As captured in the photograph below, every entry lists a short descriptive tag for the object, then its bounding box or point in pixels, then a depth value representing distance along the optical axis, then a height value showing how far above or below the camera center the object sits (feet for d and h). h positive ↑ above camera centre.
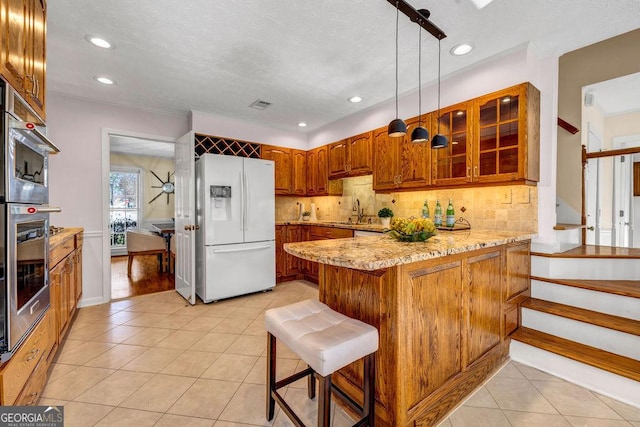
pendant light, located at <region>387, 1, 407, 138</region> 6.98 +2.12
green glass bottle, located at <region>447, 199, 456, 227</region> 9.22 -0.16
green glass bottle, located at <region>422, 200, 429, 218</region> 10.41 +0.02
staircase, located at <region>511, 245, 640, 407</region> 5.97 -2.65
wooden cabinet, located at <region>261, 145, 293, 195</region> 14.90 +2.57
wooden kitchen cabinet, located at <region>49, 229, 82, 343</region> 6.62 -1.83
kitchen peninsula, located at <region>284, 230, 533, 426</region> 4.43 -1.84
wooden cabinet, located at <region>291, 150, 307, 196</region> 15.72 +2.28
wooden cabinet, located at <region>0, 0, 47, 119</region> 3.75 +2.59
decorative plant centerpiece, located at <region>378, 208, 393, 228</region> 11.95 -0.17
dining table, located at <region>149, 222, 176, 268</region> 16.25 -1.18
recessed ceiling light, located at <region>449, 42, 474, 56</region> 7.70 +4.64
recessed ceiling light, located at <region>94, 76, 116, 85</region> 9.57 +4.66
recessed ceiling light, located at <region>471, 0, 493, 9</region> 6.10 +4.64
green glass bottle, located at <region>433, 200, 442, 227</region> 9.91 -0.13
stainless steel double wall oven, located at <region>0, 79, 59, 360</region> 3.58 -0.10
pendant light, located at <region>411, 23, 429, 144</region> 7.35 +2.07
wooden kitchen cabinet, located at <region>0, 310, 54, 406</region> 3.69 -2.45
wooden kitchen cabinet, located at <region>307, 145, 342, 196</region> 14.94 +2.00
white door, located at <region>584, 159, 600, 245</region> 11.34 +0.39
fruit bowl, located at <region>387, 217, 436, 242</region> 5.70 -0.38
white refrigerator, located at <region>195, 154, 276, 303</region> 11.27 -0.63
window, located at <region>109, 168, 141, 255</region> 22.97 +0.68
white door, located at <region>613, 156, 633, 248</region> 12.87 +0.57
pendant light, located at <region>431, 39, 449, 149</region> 7.59 +1.92
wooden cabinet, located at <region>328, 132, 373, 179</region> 12.48 +2.65
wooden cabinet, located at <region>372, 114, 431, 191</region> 9.96 +1.96
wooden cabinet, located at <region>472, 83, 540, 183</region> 7.76 +2.23
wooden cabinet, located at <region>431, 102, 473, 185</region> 8.85 +2.08
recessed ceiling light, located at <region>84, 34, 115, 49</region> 7.32 +4.63
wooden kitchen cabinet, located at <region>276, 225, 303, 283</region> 14.24 -2.39
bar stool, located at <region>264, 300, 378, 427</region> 3.67 -1.91
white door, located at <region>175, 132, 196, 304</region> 11.35 -0.26
